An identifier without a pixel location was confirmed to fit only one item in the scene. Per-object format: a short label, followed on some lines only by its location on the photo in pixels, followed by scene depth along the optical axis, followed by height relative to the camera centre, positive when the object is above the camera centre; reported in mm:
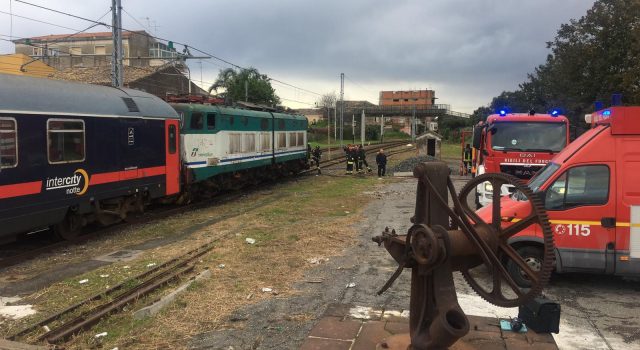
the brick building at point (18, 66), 48594 +6969
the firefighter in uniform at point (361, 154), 25453 -773
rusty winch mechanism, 3510 -813
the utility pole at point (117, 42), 20266 +3913
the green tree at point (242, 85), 59344 +6384
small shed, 31531 -268
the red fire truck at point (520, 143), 11109 -50
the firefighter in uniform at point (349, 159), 25266 -1002
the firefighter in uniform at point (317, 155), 26994 -872
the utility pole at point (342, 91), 53969 +5113
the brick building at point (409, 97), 120000 +10270
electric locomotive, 14195 -266
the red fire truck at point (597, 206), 6383 -845
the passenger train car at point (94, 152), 7965 -313
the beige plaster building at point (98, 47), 67688 +12650
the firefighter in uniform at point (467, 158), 24517 -897
